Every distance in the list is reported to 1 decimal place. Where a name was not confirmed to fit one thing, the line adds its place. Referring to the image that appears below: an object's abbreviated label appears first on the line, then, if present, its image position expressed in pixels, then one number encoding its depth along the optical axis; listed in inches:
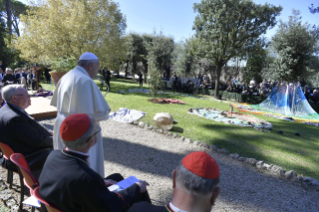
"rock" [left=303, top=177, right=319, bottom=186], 158.0
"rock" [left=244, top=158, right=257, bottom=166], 190.6
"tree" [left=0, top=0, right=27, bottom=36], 1206.2
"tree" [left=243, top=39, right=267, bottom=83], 910.4
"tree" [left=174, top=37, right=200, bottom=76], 1008.2
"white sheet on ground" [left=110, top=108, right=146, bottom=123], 313.6
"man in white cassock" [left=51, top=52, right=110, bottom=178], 99.3
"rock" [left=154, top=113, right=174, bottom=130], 273.4
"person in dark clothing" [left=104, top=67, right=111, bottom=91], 659.8
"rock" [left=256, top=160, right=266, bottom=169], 182.8
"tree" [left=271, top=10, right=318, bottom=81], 491.8
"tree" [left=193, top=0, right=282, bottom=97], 618.8
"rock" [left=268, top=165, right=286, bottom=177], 171.4
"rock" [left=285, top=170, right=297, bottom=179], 167.2
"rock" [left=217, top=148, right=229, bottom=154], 214.1
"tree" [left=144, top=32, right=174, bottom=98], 1013.8
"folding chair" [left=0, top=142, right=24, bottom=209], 106.2
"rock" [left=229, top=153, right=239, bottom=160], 202.2
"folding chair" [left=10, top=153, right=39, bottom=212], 85.1
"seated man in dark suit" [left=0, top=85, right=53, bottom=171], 113.1
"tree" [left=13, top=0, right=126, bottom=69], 607.2
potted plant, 426.6
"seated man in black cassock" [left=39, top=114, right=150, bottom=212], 59.6
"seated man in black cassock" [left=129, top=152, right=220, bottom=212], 44.6
